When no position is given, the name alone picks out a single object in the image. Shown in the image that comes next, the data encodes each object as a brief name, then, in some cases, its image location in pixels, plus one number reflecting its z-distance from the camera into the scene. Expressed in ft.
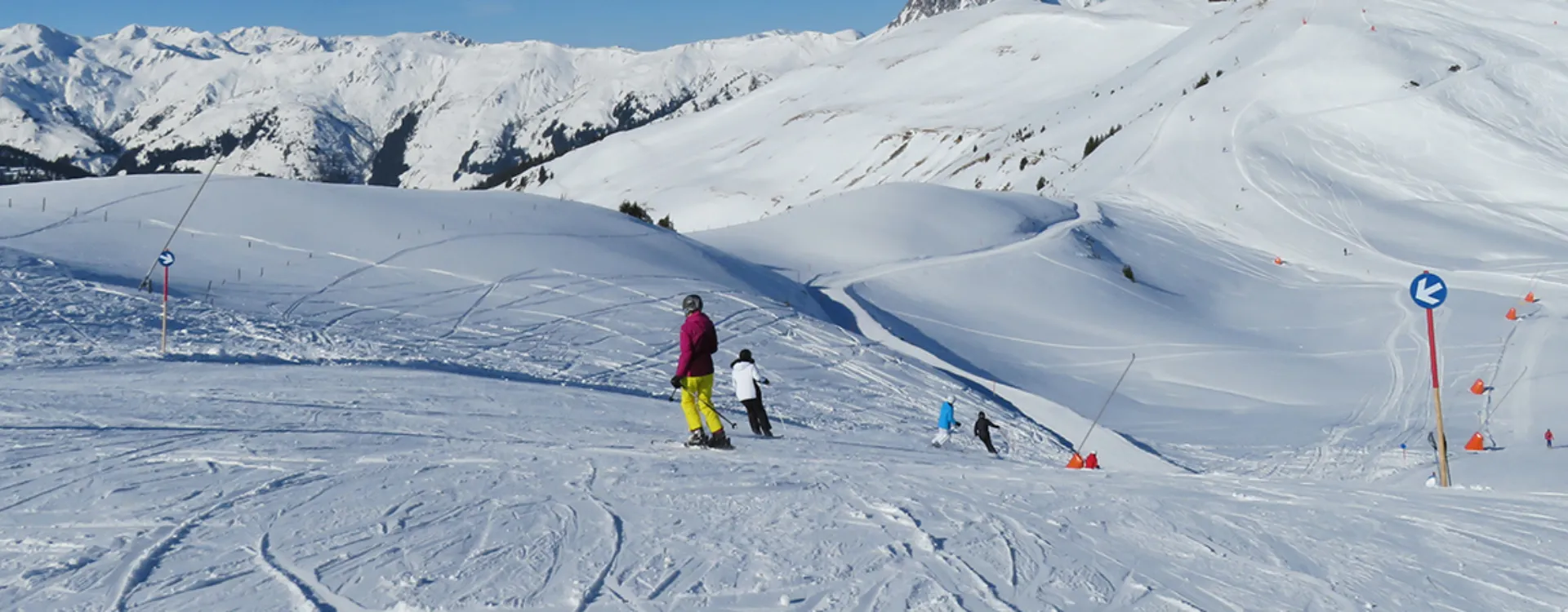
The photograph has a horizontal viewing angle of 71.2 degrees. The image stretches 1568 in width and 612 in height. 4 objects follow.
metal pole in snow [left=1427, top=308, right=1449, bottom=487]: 43.04
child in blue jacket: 55.47
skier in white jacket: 43.88
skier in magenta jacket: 38.27
